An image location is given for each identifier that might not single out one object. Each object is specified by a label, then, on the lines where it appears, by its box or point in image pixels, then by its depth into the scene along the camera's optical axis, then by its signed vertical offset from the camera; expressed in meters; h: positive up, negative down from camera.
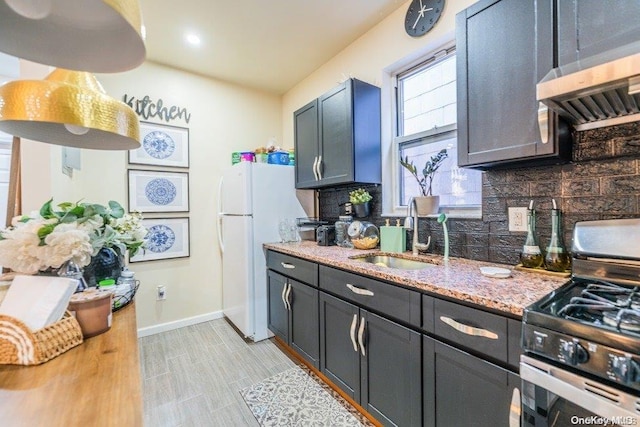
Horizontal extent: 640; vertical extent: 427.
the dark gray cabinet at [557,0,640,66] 1.01 +0.68
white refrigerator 2.63 -0.13
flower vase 1.23 -0.24
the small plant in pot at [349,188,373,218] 2.36 +0.08
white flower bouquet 0.88 -0.08
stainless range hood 0.88 +0.40
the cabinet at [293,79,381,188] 2.22 +0.62
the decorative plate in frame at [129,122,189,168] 2.78 +0.67
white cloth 0.76 -0.23
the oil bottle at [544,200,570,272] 1.30 -0.19
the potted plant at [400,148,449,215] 1.92 +0.21
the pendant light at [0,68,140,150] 0.74 +0.29
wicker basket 0.70 -0.32
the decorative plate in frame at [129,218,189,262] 2.81 -0.26
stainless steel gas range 0.69 -0.39
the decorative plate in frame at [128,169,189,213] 2.75 +0.23
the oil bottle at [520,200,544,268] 1.38 -0.19
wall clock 1.90 +1.34
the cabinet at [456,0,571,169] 1.21 +0.59
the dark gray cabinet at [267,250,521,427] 1.04 -0.65
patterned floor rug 1.68 -1.22
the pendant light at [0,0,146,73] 0.55 +0.36
